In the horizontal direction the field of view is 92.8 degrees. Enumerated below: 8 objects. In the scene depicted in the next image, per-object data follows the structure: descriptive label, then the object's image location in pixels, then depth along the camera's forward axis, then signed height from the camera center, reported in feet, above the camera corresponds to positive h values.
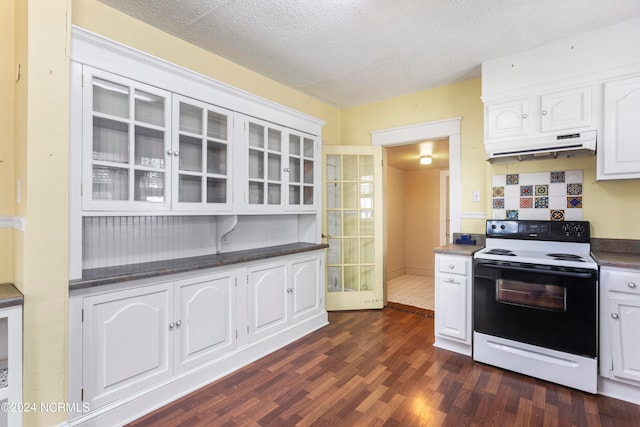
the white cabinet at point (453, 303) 8.44 -2.54
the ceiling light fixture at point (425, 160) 15.06 +2.71
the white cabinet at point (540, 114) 7.66 +2.69
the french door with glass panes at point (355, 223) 12.22 -0.38
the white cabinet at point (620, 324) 6.29 -2.32
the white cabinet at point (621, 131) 7.07 +1.98
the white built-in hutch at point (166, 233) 5.46 -0.50
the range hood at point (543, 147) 7.51 +1.76
